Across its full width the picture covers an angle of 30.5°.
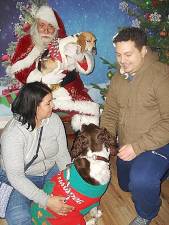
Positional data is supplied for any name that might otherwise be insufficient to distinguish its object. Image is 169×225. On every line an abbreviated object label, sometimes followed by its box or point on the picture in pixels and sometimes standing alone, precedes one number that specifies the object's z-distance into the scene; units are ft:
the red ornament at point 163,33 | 11.32
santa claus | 11.58
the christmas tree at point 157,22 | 11.39
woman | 7.34
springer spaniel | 7.32
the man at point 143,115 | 7.88
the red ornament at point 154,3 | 11.35
